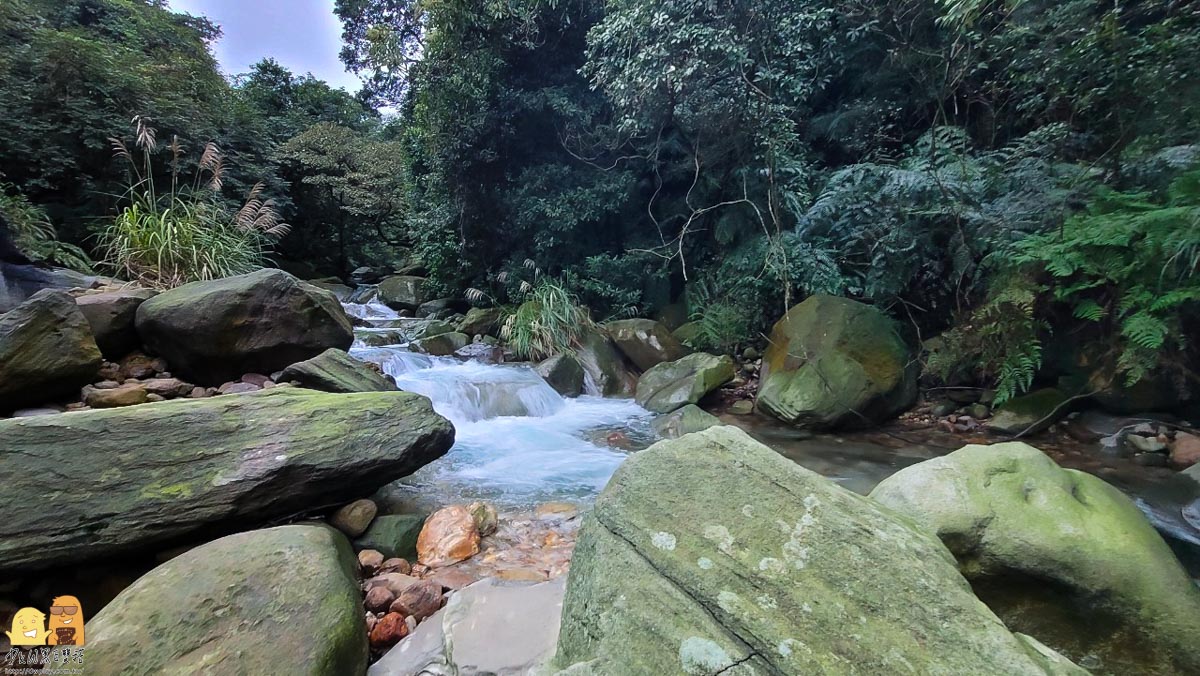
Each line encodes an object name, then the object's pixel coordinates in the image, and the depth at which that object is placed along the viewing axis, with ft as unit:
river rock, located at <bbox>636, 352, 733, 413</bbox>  20.04
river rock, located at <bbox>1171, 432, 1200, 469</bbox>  13.01
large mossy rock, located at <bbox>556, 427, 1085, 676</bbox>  3.94
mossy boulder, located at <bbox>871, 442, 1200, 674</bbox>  6.03
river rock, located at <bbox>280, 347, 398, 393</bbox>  13.26
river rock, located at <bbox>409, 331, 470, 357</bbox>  25.64
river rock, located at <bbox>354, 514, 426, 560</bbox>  9.43
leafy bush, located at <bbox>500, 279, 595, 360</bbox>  25.44
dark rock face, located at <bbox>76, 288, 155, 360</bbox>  12.87
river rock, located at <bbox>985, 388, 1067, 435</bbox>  15.52
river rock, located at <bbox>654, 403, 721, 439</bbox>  17.37
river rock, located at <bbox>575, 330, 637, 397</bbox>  23.70
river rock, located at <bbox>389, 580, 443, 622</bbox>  7.31
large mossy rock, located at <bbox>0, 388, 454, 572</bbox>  7.29
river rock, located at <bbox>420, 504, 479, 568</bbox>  9.39
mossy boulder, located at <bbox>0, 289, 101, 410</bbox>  9.87
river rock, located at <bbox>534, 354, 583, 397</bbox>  22.82
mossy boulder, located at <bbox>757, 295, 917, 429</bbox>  17.02
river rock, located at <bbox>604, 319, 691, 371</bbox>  24.34
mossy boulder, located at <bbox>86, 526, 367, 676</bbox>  5.46
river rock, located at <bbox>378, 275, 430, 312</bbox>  36.96
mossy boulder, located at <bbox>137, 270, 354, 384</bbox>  13.23
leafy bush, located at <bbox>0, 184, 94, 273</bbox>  17.76
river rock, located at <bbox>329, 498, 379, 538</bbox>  9.66
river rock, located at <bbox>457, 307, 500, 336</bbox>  28.50
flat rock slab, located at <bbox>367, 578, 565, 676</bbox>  5.46
